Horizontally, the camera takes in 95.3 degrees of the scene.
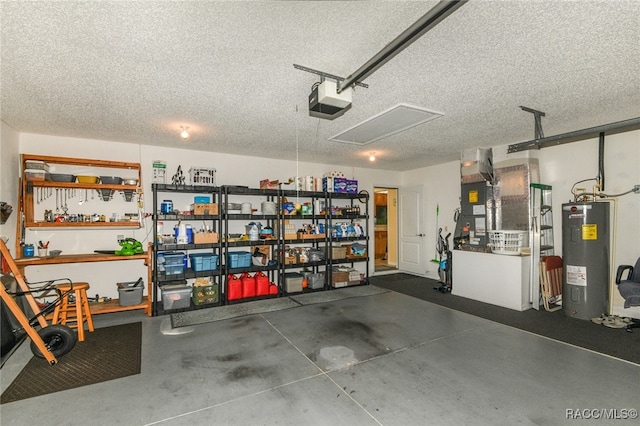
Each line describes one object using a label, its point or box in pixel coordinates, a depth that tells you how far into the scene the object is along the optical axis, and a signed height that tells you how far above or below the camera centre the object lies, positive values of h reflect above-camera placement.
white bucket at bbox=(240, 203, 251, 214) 5.14 +0.09
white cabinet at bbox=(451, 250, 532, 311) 4.35 -1.11
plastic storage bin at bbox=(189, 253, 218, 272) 4.64 -0.78
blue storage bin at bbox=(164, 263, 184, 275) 4.46 -0.85
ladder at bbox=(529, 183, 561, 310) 4.46 -0.52
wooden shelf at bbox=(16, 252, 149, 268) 3.58 -0.56
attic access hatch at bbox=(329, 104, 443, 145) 3.34 +1.12
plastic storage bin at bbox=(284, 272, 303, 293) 5.29 -1.29
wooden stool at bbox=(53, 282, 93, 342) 3.28 -1.12
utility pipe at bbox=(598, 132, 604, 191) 4.11 +0.64
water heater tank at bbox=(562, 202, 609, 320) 3.91 -0.74
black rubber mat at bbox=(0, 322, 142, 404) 2.41 -1.42
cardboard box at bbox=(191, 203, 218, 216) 4.67 +0.08
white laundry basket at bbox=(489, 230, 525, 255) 4.55 -0.52
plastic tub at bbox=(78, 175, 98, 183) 4.23 +0.54
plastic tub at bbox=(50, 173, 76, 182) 4.07 +0.55
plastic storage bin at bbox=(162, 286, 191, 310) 4.27 -1.22
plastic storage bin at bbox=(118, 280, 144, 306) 4.11 -1.12
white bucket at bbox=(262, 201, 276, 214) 5.24 +0.10
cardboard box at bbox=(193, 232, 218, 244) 4.64 -0.38
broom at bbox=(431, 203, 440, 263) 6.60 -0.60
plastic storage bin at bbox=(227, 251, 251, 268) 4.89 -0.78
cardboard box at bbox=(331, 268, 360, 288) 5.78 -1.31
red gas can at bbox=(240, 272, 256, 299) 4.90 -1.24
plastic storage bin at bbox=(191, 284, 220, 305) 4.52 -1.26
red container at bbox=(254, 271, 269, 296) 5.03 -1.24
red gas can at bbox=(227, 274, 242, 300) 4.79 -1.25
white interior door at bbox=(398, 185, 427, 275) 7.01 -0.53
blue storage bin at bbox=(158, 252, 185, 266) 4.46 -0.68
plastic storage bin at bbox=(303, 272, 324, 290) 5.57 -1.29
